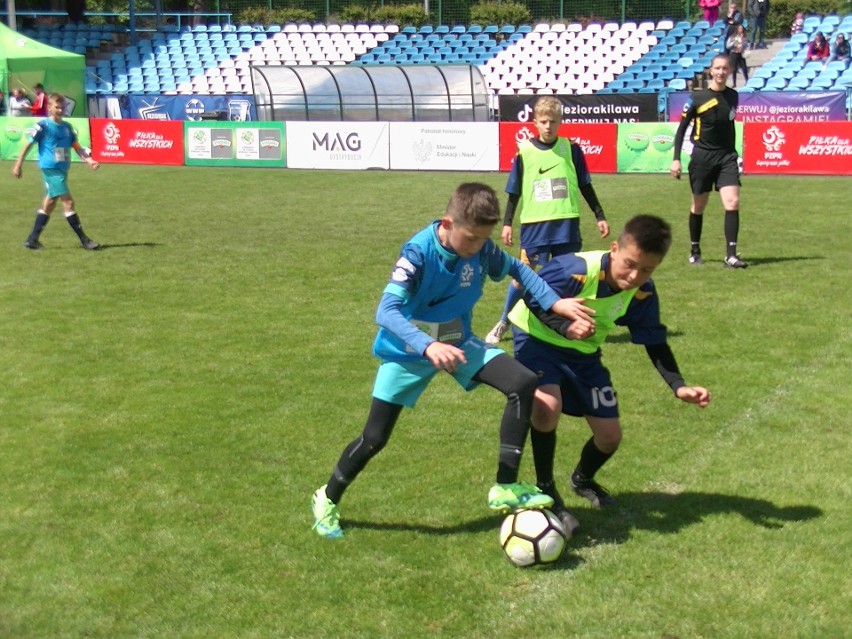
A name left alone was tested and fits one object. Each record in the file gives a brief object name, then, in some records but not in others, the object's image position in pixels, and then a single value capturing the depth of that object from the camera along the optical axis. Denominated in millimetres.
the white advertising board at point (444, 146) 25641
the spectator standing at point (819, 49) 31734
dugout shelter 33125
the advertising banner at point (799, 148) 22469
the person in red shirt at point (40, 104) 32250
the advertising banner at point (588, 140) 24812
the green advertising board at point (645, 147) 24094
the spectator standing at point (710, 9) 36562
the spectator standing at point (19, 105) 32562
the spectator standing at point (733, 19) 34875
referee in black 12219
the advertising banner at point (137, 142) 29250
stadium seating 34125
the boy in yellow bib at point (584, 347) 5191
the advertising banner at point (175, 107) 35031
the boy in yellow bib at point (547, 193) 8648
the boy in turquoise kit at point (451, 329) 4730
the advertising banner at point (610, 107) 29078
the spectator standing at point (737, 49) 31500
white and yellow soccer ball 4801
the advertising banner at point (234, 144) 27844
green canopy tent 34906
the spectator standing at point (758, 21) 36031
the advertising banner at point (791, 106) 26328
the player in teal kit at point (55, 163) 14594
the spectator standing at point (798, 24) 35188
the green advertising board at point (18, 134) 30203
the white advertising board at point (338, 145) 26703
